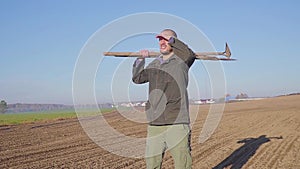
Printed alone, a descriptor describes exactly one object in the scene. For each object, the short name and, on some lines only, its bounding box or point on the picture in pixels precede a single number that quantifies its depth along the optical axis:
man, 4.46
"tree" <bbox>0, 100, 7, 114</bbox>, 134.88
